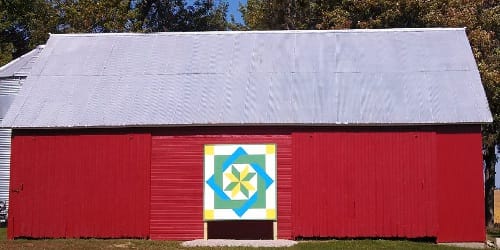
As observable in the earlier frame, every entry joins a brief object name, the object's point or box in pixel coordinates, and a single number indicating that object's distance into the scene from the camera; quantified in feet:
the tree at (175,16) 172.45
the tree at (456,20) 103.09
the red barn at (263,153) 69.10
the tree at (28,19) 146.82
